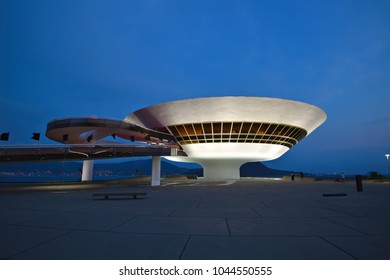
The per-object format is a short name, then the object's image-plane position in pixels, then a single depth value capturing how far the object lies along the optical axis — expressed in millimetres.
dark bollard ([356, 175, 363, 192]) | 15656
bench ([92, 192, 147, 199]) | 10219
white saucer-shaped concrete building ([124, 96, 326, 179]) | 36094
